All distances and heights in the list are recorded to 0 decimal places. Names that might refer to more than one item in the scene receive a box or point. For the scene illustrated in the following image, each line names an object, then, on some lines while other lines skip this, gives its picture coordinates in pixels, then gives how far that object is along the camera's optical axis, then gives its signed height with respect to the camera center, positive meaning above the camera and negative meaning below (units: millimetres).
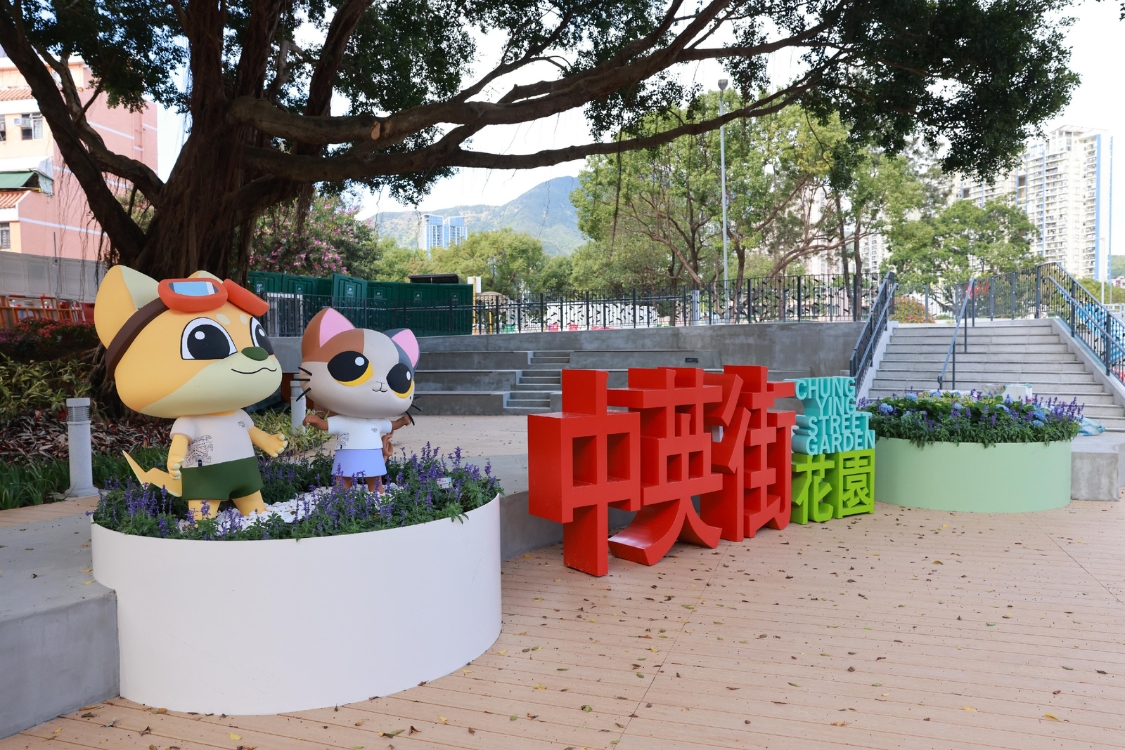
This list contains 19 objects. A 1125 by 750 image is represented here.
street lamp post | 24000 +5911
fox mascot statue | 3764 -131
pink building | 22141 +5576
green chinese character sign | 6906 -1006
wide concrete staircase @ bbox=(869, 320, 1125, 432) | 11719 -299
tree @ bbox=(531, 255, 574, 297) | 49906 +4250
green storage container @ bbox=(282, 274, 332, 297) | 17547 +1291
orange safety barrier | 15727 +614
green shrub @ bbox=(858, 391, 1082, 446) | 7281 -726
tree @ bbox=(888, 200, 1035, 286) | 31656 +4167
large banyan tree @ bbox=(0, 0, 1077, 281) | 8070 +3100
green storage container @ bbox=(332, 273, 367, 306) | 17969 +1231
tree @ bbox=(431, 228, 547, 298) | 52156 +5446
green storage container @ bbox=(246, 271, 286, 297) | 15911 +1267
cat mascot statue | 4434 -254
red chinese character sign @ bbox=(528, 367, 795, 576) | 5258 -868
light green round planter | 7254 -1240
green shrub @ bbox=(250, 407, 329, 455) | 9438 -1151
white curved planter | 3377 -1226
